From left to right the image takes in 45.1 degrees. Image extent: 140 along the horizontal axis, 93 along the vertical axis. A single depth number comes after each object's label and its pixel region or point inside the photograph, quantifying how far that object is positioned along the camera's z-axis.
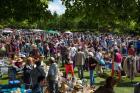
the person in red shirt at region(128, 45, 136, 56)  9.60
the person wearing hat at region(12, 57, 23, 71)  8.00
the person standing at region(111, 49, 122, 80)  8.36
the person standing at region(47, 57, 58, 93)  6.35
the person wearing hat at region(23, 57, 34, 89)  7.03
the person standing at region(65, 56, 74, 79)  7.98
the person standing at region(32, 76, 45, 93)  6.13
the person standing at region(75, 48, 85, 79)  8.59
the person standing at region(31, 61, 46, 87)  6.10
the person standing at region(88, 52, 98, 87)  7.84
